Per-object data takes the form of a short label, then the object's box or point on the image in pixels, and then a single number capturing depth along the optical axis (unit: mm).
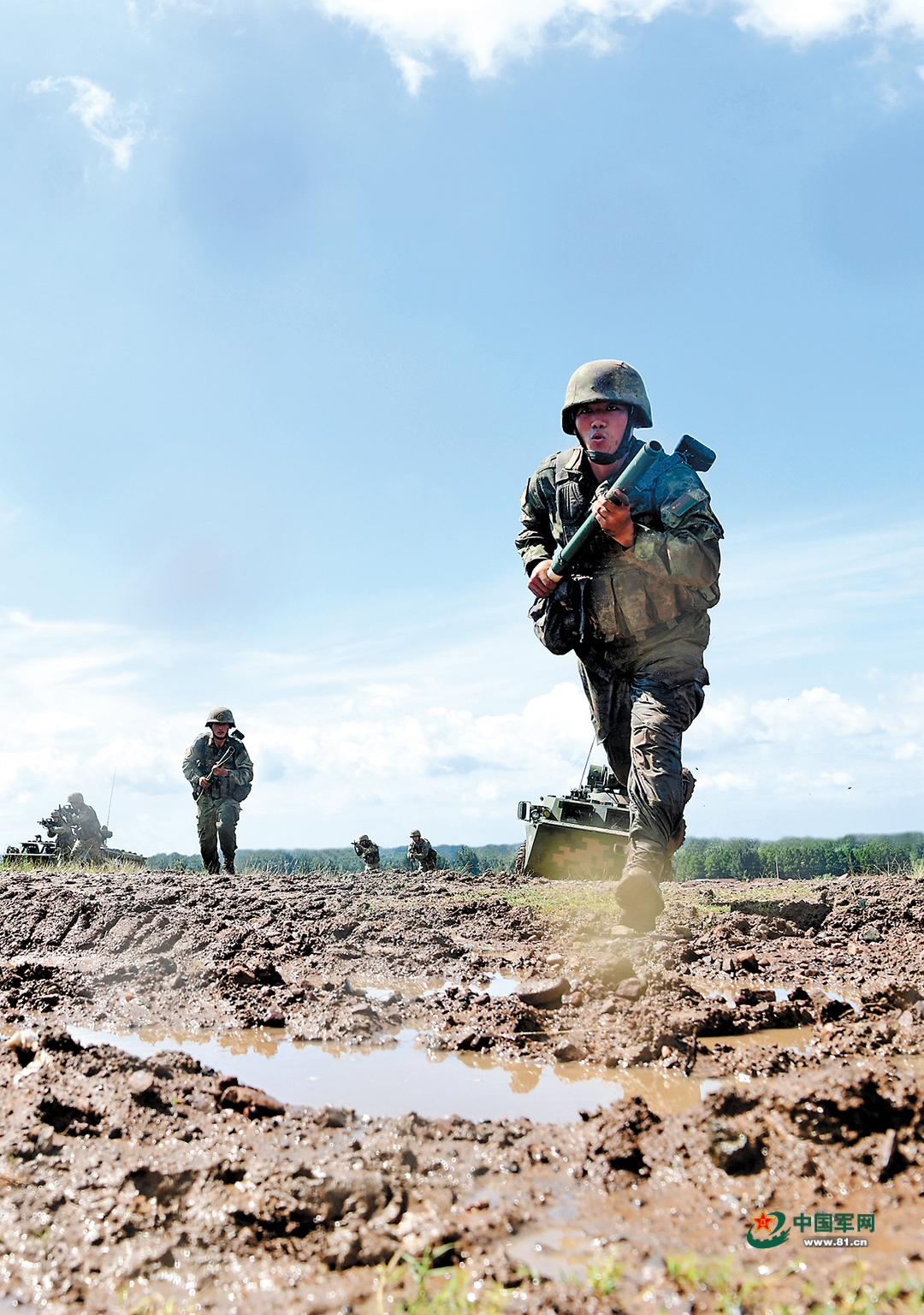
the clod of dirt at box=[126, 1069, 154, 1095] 2078
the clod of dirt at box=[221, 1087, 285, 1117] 1975
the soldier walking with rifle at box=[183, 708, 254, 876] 12555
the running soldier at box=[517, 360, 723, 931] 4441
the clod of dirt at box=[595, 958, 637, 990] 3143
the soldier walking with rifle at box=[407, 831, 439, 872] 16859
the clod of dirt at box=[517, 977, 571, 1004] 2932
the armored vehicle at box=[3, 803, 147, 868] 20422
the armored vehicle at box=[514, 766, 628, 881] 9477
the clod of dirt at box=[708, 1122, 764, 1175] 1642
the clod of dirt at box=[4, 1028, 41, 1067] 2430
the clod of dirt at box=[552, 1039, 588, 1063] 2432
